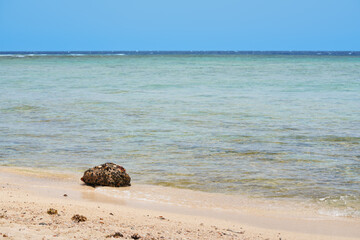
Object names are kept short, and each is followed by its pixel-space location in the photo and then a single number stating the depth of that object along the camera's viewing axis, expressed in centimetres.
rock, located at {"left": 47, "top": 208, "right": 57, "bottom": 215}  887
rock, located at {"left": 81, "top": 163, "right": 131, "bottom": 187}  1240
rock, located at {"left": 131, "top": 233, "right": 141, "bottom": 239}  779
